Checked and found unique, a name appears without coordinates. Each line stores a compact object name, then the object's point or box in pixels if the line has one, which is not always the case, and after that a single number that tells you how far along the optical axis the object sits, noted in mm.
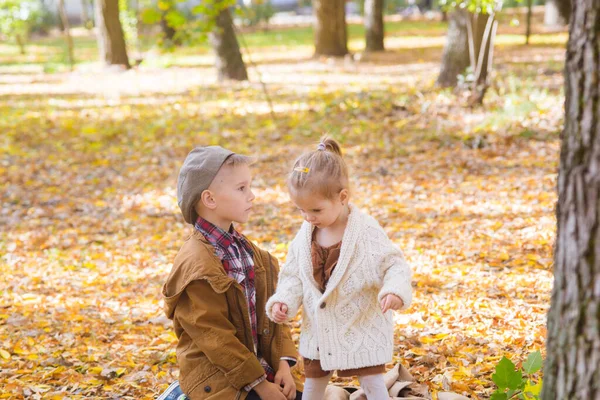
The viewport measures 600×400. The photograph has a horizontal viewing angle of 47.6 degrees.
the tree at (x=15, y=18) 25266
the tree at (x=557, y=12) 19891
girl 2873
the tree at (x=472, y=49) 9695
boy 2973
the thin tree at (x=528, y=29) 16998
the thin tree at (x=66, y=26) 18872
